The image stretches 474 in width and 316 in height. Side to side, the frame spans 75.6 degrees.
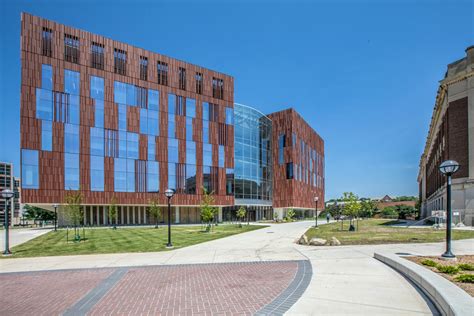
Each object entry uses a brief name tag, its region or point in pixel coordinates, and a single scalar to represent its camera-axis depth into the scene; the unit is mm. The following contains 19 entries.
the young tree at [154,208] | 39219
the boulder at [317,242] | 16212
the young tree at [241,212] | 39094
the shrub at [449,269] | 8094
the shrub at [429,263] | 9098
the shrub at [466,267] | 8498
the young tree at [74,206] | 22391
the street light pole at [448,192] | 10227
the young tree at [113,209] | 39062
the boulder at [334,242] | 15909
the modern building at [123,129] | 39406
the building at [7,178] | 107312
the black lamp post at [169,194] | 16938
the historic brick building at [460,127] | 29891
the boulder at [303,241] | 17144
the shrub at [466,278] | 7061
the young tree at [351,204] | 27062
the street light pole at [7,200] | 15304
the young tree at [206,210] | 29212
